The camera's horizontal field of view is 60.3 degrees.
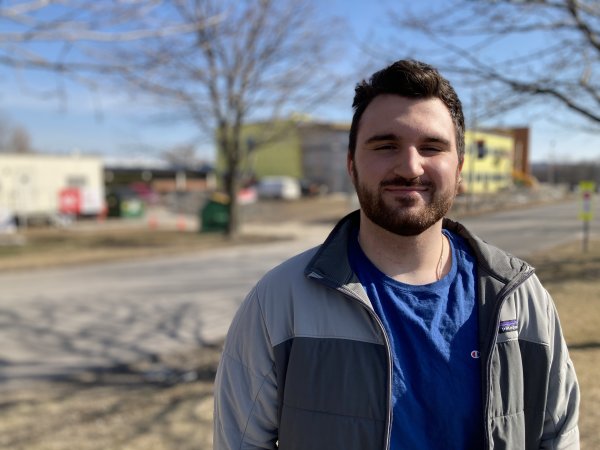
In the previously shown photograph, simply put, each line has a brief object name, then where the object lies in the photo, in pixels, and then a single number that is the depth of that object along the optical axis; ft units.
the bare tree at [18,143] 194.08
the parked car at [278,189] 137.80
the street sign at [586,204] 20.04
